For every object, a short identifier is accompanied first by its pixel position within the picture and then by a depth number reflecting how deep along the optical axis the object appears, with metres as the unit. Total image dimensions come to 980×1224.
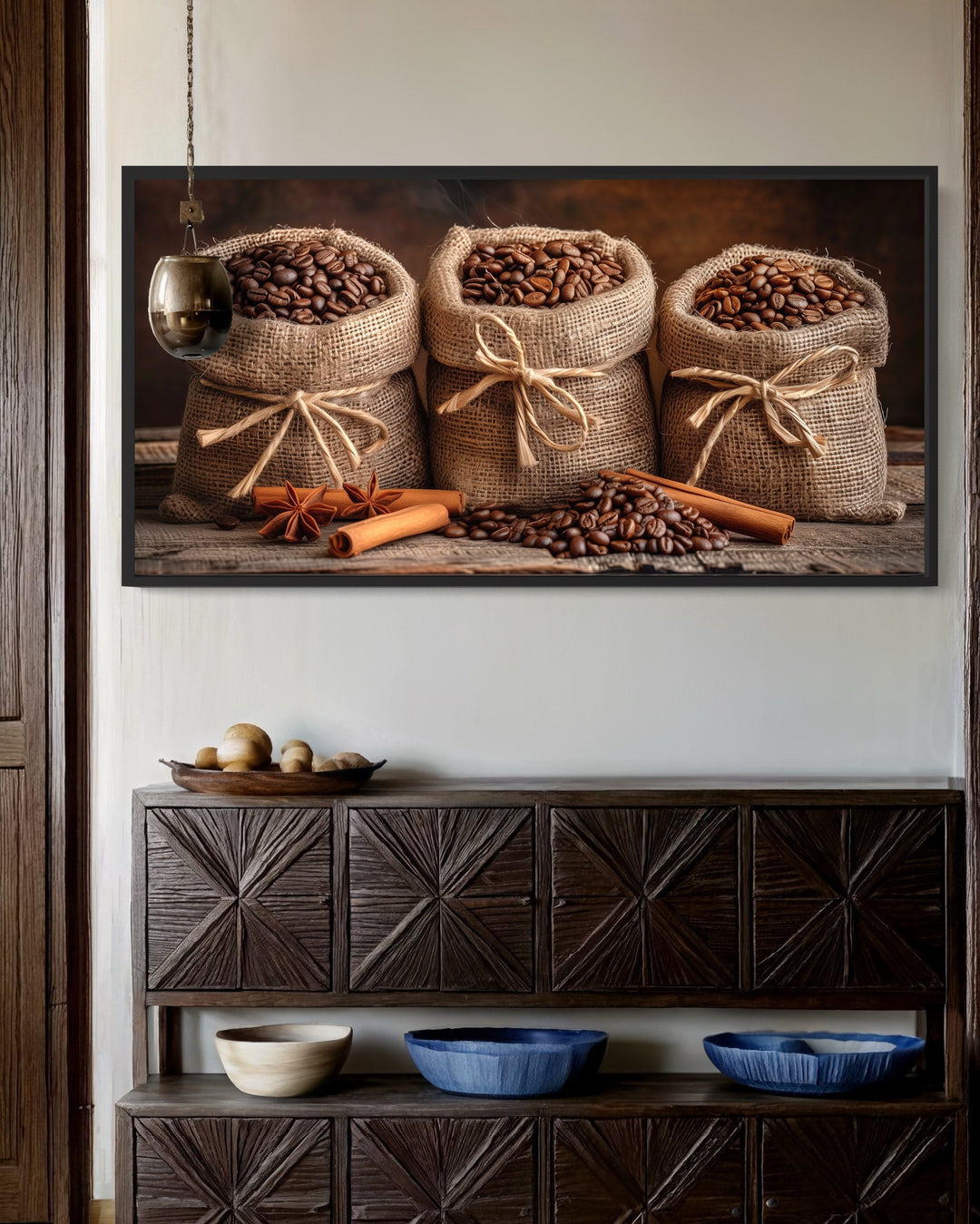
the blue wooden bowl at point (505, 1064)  2.58
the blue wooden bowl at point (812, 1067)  2.58
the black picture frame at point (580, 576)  2.93
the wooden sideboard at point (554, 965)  2.55
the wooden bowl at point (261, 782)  2.67
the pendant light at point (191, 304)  2.65
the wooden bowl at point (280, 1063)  2.61
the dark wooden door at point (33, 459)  2.94
